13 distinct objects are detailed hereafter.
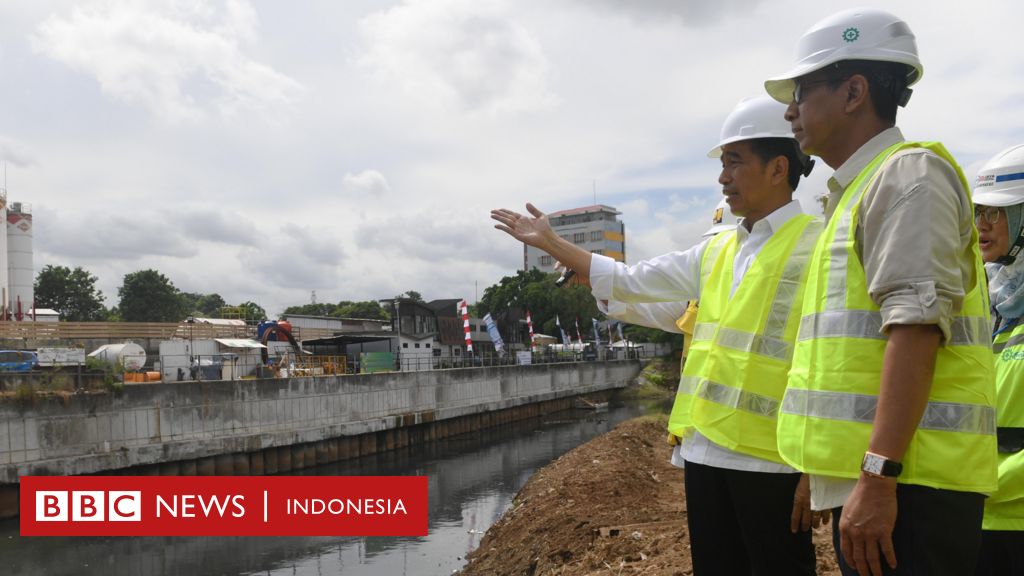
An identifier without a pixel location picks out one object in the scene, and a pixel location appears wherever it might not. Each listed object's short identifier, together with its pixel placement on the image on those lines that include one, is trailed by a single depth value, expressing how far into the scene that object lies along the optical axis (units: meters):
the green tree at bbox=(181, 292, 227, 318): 91.31
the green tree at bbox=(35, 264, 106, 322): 56.38
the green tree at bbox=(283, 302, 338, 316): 88.62
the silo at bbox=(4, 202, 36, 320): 47.91
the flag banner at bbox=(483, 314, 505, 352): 39.31
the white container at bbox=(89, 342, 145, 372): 21.55
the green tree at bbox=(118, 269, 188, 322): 57.16
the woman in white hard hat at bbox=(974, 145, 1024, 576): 2.33
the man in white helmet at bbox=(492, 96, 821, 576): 2.46
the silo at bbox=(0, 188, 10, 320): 41.29
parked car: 18.03
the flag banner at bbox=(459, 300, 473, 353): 36.34
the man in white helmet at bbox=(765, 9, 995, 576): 1.62
